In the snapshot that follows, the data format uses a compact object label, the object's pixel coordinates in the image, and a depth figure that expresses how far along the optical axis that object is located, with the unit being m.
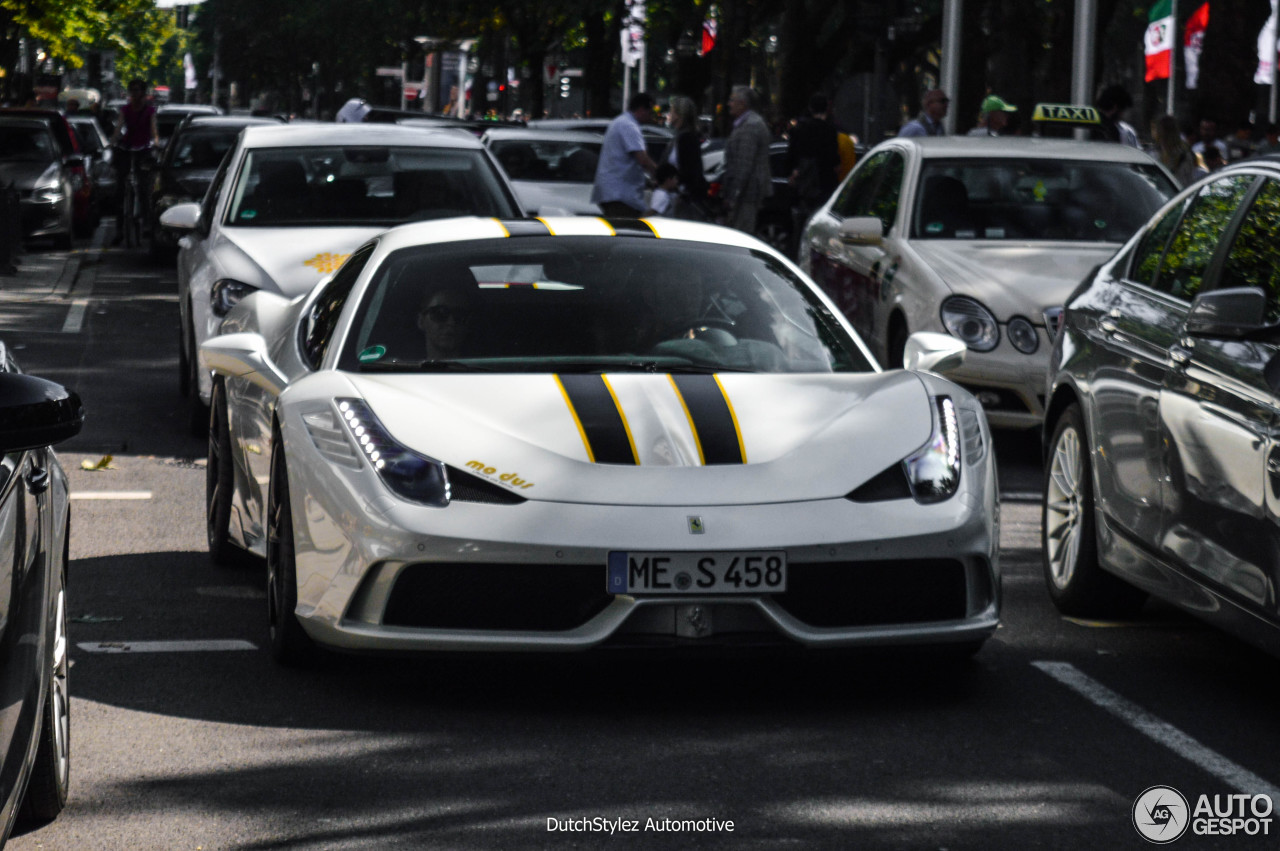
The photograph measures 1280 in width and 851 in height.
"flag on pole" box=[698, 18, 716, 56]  47.03
